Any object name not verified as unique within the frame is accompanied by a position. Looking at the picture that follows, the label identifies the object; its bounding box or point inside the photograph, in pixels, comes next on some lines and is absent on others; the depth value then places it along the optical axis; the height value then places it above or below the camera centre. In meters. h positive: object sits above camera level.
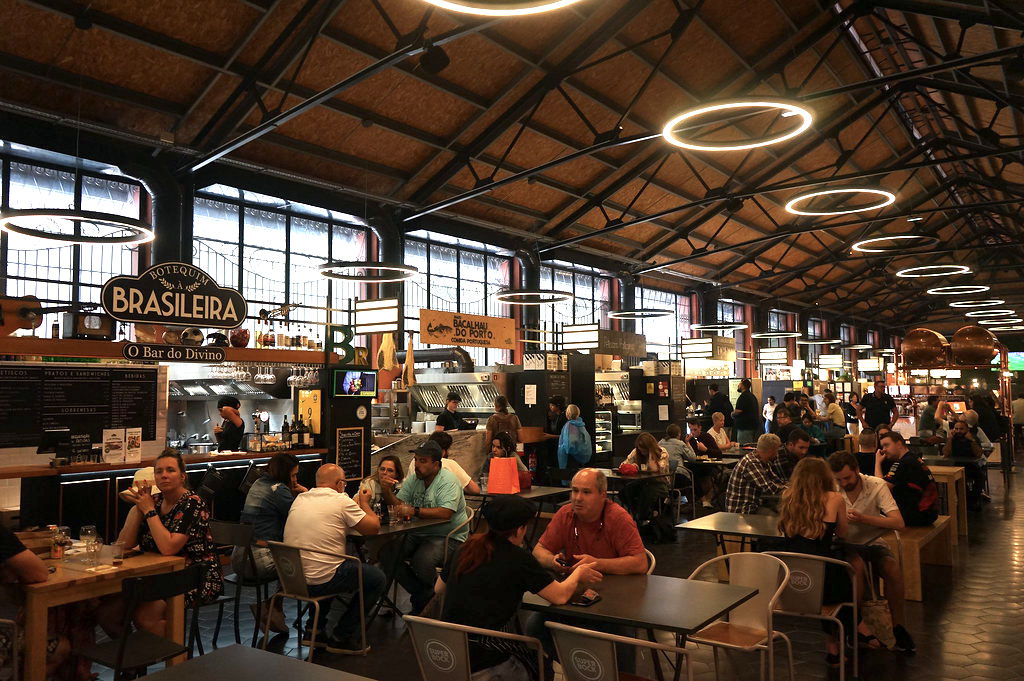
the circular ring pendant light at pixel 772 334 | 22.19 +1.49
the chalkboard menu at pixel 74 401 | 6.88 -0.10
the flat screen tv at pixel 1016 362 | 28.39 +0.82
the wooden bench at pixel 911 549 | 5.82 -1.24
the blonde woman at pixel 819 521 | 4.46 -0.78
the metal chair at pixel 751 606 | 3.73 -1.09
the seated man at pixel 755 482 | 6.16 -0.76
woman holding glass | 4.30 -0.76
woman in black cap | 3.15 -0.81
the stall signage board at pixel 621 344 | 15.12 +0.86
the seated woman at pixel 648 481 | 8.51 -1.03
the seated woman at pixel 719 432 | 11.17 -0.66
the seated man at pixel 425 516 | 5.47 -0.94
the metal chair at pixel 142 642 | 3.45 -1.19
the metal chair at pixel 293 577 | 4.58 -1.12
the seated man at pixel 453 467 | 6.38 -0.65
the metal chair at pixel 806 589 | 4.12 -1.08
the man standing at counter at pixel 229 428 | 8.16 -0.41
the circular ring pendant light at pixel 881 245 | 14.03 +3.37
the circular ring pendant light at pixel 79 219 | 7.29 +1.63
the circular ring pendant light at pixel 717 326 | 18.08 +1.41
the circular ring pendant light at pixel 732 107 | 7.87 +2.84
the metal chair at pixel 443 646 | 2.85 -0.96
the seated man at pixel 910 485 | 6.30 -0.81
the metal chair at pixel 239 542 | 4.77 -0.94
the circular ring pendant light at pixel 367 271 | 9.97 +1.68
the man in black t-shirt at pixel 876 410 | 14.41 -0.46
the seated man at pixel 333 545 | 4.71 -0.95
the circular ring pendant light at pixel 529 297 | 12.47 +1.56
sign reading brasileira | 6.99 +0.86
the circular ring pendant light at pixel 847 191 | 10.91 +2.81
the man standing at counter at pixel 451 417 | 10.99 -0.42
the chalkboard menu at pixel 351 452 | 8.95 -0.74
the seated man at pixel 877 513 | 4.84 -0.86
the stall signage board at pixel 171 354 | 7.24 +0.34
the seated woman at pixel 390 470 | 5.69 -0.60
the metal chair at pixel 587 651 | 2.74 -0.95
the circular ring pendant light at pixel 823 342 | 23.94 +1.37
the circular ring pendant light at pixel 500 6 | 4.94 +2.44
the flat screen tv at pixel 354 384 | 8.98 +0.05
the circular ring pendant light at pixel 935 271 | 14.48 +2.16
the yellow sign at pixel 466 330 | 11.73 +0.91
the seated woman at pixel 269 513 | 5.25 -0.86
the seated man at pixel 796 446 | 6.86 -0.53
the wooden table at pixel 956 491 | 8.09 -1.15
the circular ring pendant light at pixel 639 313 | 16.25 +1.55
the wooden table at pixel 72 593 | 3.67 -0.98
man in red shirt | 3.79 -0.78
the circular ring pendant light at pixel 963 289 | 14.02 +1.77
